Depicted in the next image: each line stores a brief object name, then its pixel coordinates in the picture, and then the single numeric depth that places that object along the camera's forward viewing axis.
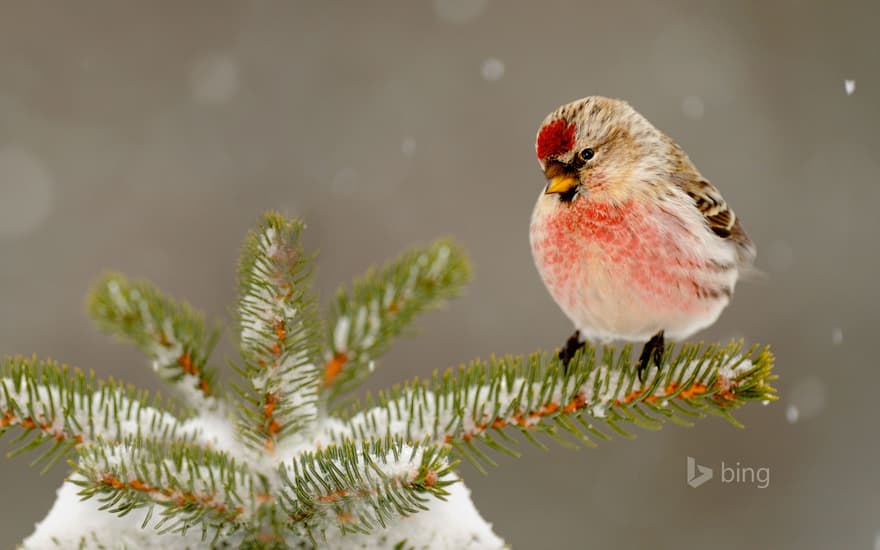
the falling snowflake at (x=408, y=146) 8.42
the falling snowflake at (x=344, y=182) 7.98
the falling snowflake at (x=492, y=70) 8.57
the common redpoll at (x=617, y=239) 2.80
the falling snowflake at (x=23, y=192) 7.64
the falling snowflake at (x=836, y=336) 7.27
